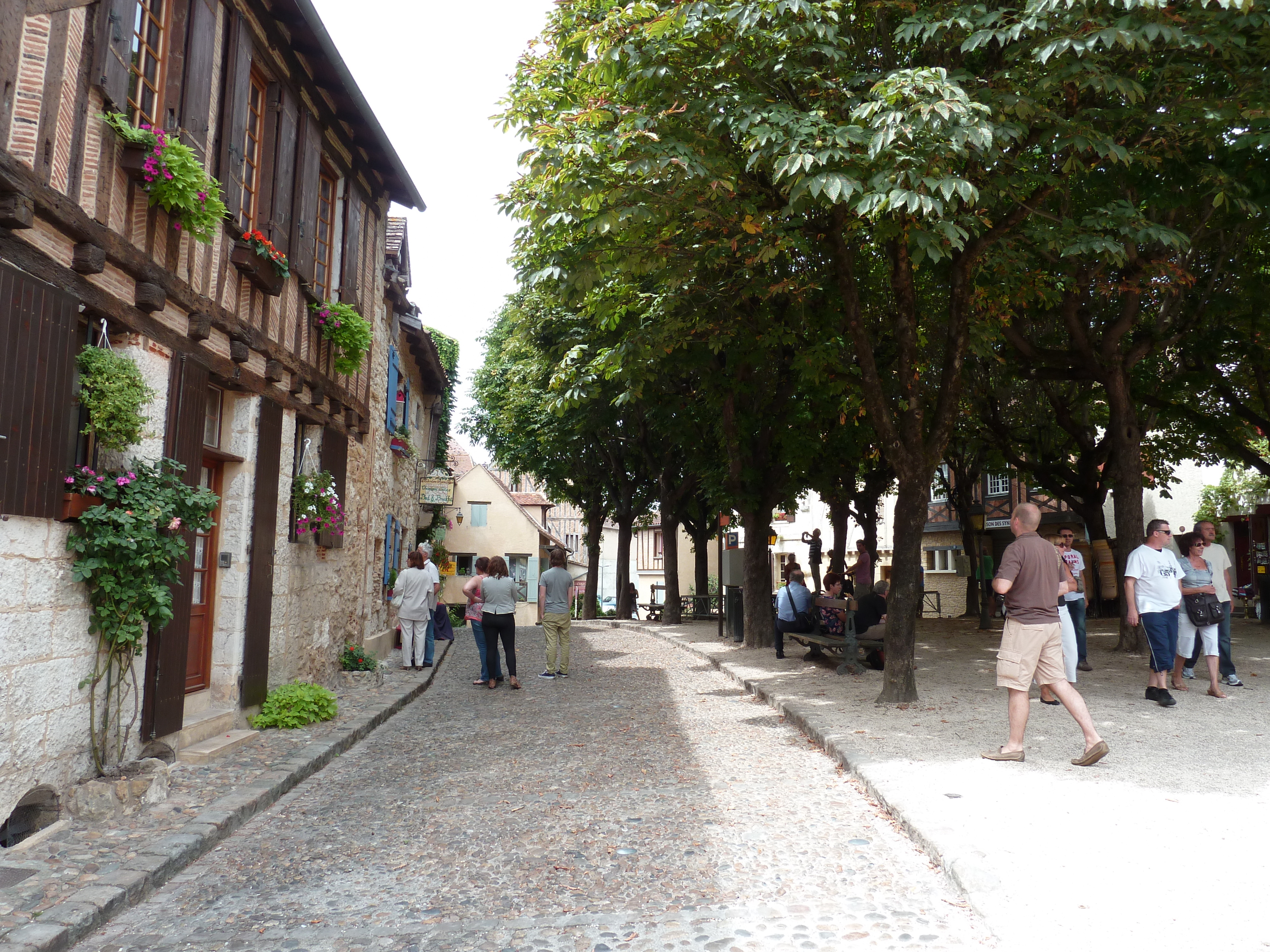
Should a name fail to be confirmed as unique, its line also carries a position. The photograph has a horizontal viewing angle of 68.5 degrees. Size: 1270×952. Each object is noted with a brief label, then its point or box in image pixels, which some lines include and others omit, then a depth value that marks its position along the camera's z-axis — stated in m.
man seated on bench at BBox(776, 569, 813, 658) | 13.43
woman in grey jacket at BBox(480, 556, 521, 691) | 11.61
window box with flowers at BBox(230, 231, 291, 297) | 7.47
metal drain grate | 4.05
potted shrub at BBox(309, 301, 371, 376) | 9.88
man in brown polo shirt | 6.38
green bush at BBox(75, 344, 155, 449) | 5.30
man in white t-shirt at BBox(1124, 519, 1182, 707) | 8.70
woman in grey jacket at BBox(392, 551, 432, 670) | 12.97
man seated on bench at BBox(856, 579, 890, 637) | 12.34
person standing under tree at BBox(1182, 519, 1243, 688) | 9.16
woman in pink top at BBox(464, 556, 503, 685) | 12.00
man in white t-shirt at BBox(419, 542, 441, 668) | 13.57
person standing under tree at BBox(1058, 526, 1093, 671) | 10.26
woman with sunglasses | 8.99
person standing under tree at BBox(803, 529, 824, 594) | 24.52
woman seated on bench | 12.63
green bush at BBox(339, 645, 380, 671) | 11.84
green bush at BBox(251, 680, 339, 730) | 8.17
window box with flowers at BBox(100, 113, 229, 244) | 5.67
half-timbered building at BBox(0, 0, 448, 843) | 4.75
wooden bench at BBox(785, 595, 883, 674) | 11.77
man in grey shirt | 12.18
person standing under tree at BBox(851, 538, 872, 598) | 19.66
